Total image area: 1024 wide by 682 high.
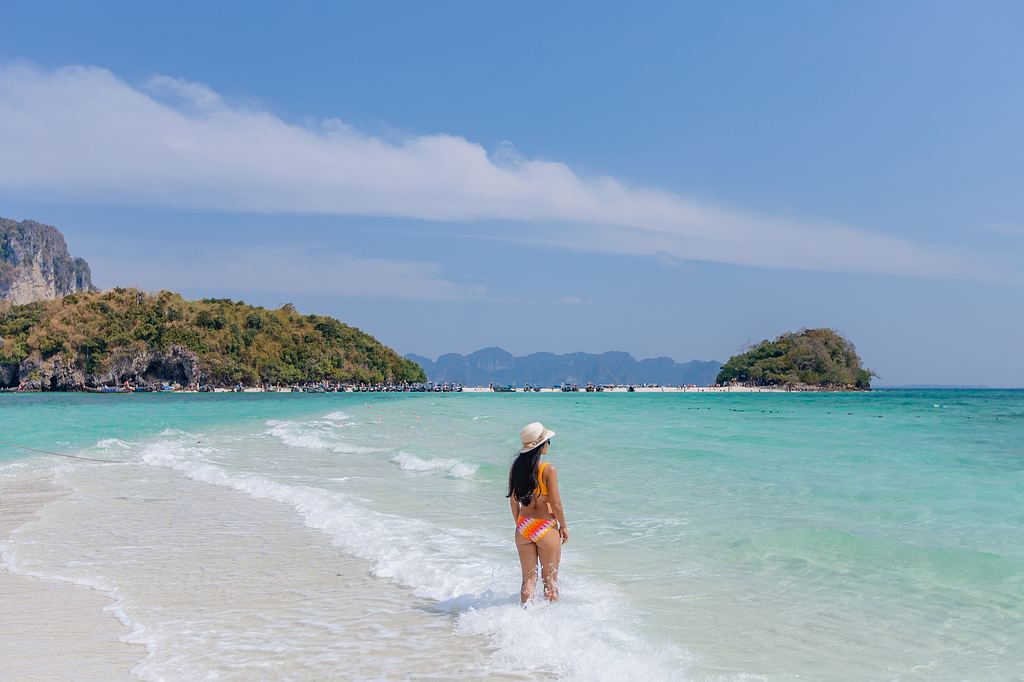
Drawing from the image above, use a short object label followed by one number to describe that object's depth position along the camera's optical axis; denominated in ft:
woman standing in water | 19.77
